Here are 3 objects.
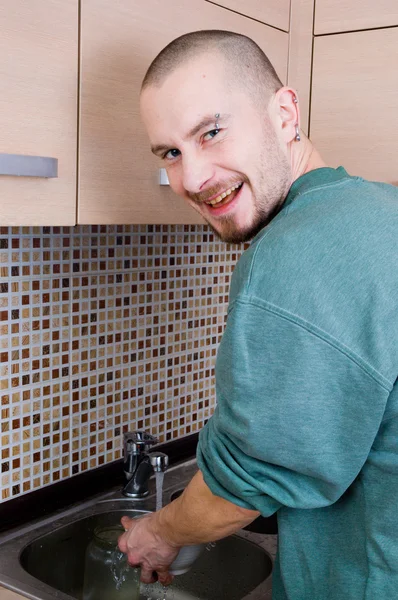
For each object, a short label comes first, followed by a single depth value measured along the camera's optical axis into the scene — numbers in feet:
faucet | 5.36
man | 2.82
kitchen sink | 4.76
